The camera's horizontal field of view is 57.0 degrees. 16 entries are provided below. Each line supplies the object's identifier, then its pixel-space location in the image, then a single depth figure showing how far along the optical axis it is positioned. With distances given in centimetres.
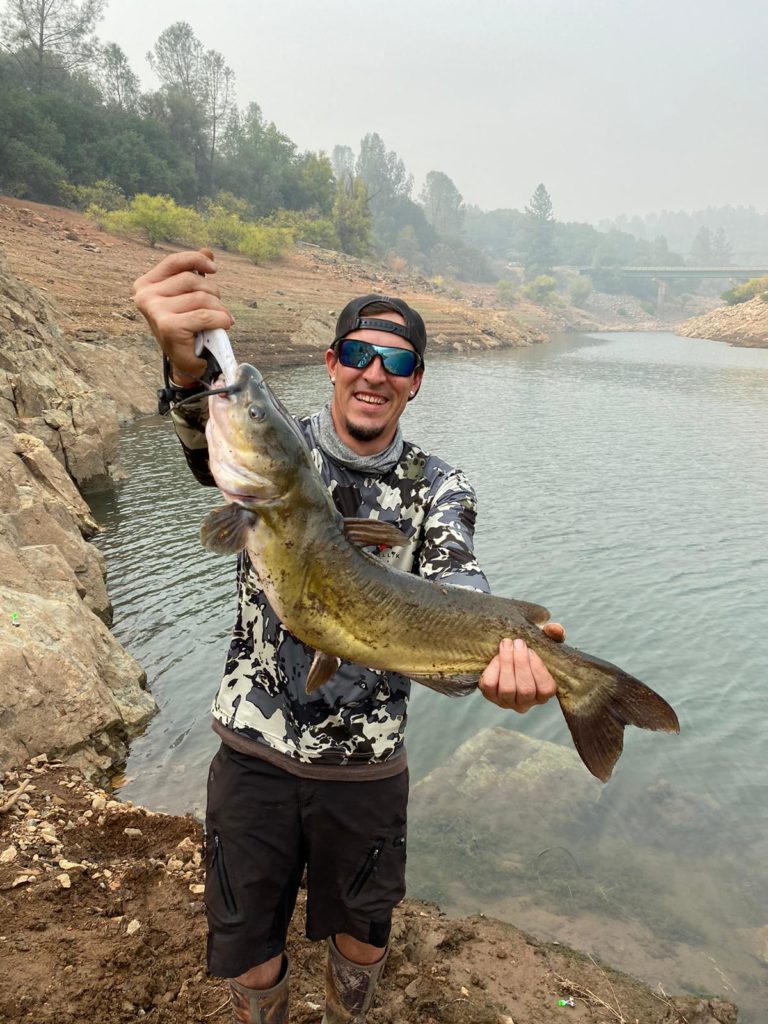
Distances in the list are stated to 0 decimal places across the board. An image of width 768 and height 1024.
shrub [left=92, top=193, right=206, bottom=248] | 4675
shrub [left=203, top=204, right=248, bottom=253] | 5688
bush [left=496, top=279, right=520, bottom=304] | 12331
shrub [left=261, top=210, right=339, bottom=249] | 7394
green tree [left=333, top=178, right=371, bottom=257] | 8512
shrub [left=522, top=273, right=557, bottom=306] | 13262
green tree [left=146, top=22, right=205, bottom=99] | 7800
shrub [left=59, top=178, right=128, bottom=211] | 5019
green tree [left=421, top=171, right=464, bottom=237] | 17575
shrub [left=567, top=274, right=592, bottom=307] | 15625
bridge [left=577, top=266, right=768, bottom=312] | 16088
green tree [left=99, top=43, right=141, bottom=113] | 6912
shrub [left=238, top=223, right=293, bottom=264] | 5650
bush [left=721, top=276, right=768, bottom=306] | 10431
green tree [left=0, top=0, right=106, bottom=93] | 6019
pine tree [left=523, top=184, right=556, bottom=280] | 18425
